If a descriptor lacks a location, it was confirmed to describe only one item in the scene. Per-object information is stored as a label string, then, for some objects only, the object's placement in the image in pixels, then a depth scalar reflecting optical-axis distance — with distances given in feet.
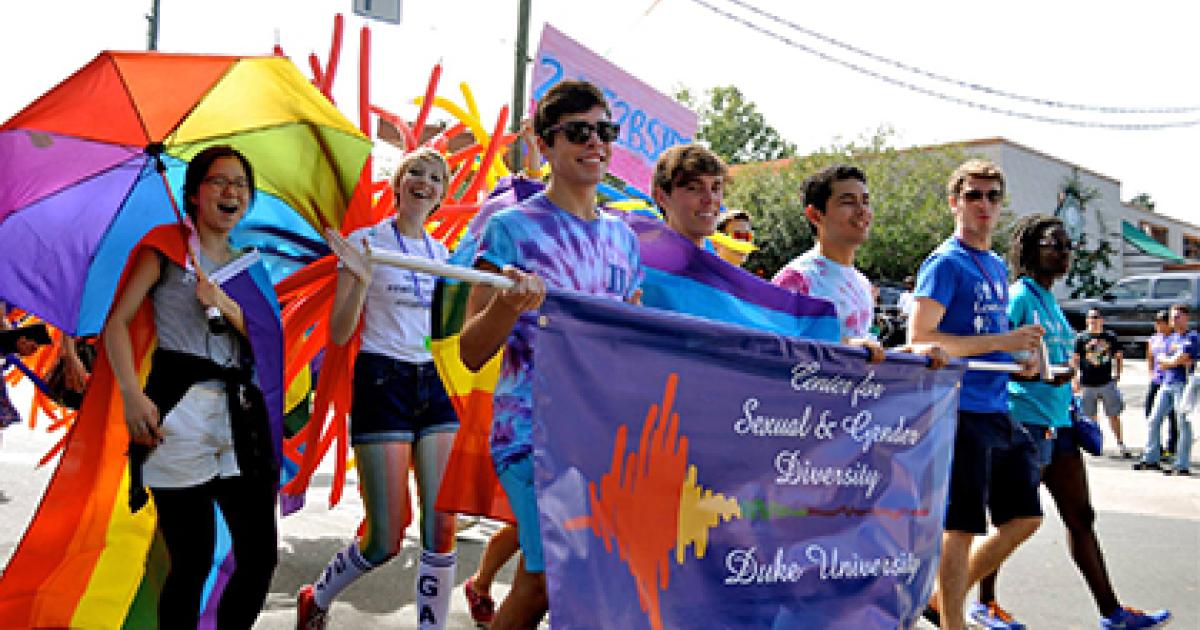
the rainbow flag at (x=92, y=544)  11.57
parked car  79.10
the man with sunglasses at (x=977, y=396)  13.24
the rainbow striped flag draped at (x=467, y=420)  10.36
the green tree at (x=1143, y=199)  347.71
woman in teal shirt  15.53
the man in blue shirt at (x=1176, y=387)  35.27
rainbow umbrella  11.14
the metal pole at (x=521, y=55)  43.27
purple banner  8.41
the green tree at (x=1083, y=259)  125.39
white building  120.57
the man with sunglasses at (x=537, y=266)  8.75
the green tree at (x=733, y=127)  206.80
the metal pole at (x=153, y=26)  66.44
